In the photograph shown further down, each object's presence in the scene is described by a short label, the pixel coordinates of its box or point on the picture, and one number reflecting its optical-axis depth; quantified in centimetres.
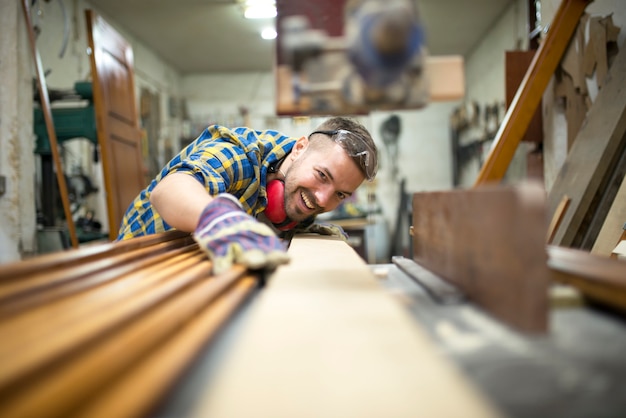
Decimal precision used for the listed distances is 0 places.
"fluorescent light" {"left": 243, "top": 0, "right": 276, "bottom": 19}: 423
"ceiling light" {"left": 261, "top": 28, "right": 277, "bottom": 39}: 492
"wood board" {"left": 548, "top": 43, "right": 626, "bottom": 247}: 198
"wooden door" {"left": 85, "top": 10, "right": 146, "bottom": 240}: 331
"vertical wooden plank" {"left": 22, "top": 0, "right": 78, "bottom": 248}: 308
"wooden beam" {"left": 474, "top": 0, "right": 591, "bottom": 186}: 215
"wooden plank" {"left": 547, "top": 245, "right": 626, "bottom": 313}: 67
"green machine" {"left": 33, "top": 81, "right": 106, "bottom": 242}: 329
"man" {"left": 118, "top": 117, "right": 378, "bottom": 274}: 131
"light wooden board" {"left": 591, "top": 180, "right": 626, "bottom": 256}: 174
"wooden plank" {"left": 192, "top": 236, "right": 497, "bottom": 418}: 42
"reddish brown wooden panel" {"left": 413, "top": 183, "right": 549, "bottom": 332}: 57
